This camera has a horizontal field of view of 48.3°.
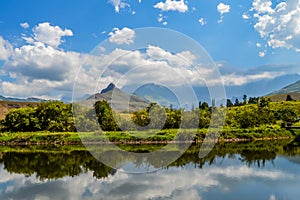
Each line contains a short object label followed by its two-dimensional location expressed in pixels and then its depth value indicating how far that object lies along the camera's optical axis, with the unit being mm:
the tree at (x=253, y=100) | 94438
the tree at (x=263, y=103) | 58094
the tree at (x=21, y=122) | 42344
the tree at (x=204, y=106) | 48156
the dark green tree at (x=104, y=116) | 39406
